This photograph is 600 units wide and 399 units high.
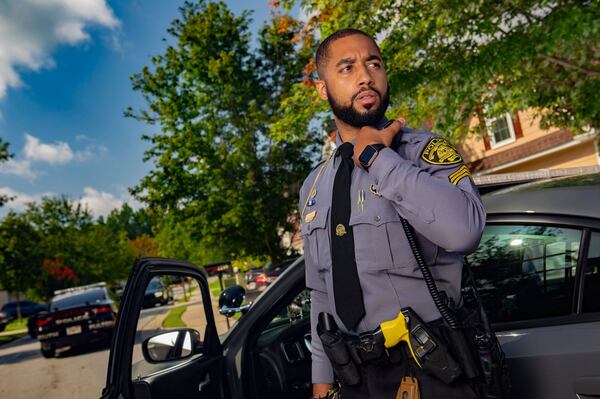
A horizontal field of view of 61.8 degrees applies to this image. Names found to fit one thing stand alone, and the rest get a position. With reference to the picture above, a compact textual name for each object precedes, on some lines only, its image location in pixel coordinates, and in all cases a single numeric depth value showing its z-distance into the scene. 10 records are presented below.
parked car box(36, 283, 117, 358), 11.46
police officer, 1.26
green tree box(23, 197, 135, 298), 43.34
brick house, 15.85
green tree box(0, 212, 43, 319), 28.65
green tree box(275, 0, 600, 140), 6.38
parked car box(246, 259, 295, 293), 10.31
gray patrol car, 1.63
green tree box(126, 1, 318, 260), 18.25
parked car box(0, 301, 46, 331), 38.72
